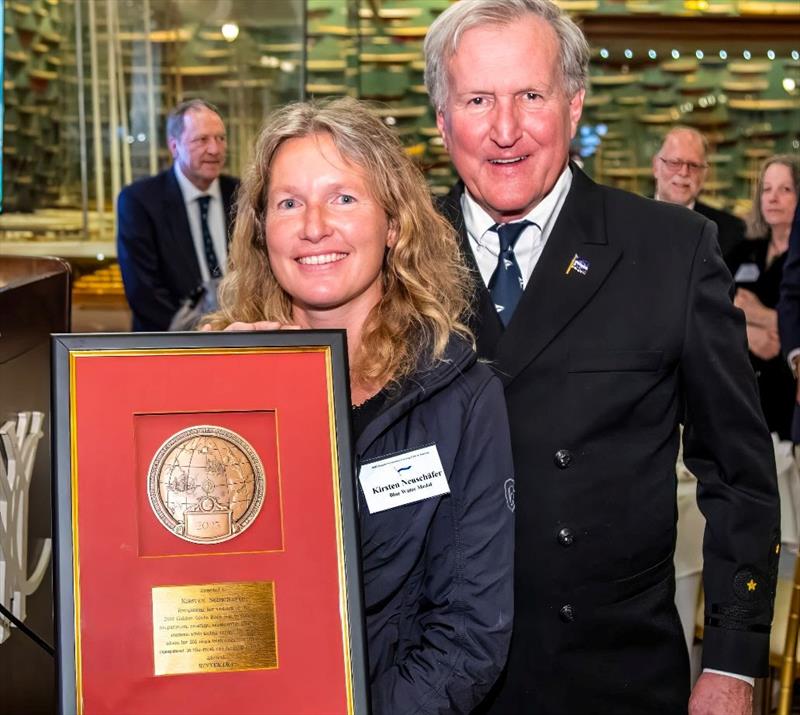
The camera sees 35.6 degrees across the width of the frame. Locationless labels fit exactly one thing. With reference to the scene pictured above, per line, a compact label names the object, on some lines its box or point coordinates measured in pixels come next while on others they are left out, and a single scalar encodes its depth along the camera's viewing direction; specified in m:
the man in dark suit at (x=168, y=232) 5.43
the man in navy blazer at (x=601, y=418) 1.88
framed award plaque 1.30
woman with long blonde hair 1.54
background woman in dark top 5.07
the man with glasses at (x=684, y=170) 5.88
